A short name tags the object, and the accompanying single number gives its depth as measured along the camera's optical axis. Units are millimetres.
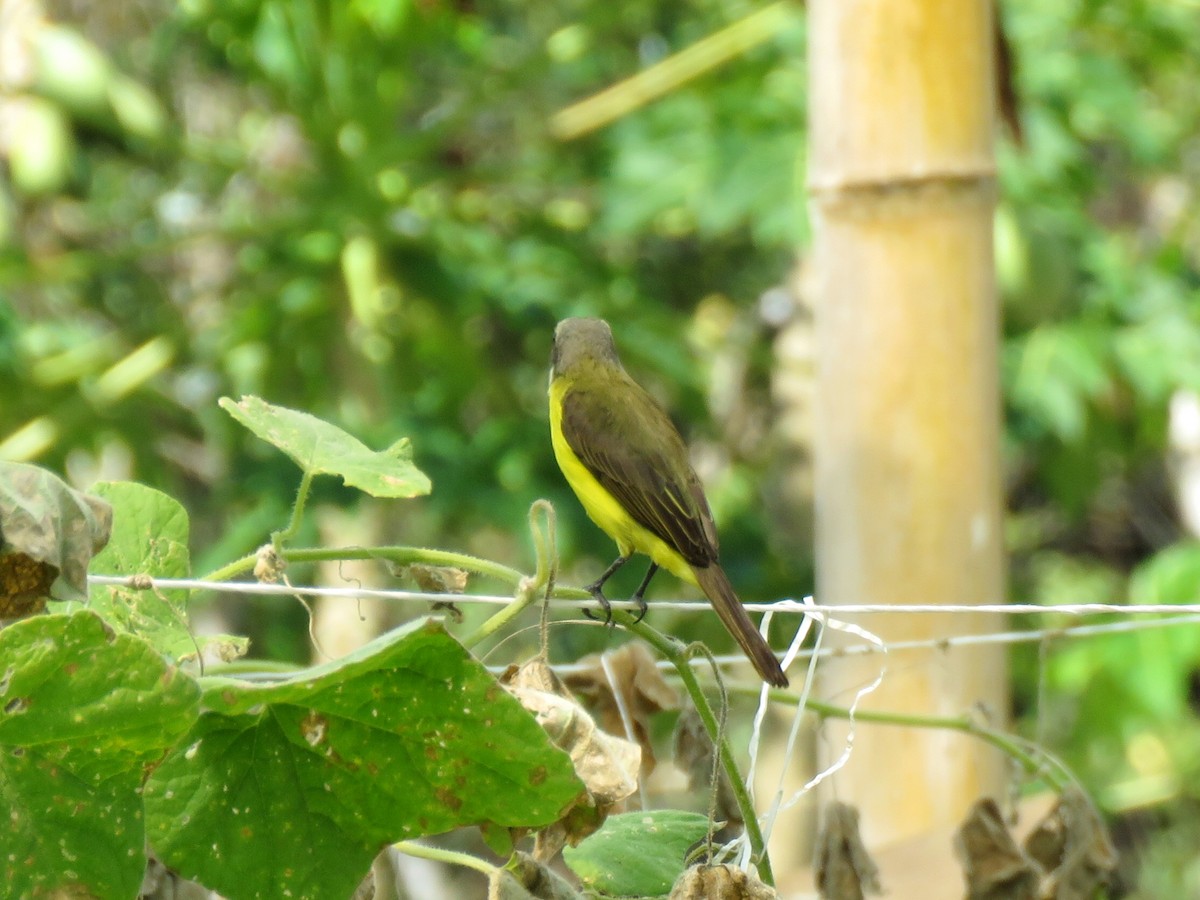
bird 9901
